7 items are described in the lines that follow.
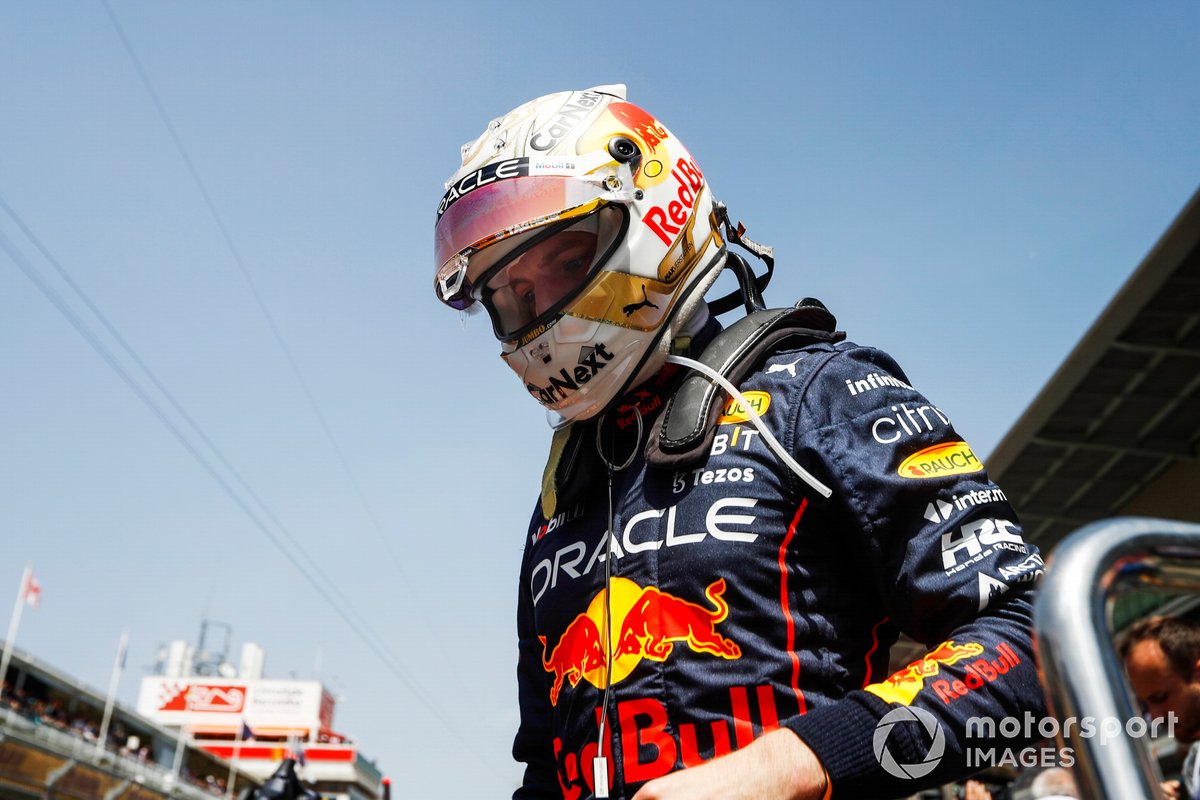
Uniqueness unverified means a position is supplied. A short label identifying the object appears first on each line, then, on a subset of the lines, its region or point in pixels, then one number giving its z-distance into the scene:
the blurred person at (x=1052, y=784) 5.52
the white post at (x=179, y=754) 45.69
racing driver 1.50
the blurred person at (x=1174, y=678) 4.27
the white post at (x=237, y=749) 74.93
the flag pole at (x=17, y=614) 31.59
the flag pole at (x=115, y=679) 38.03
